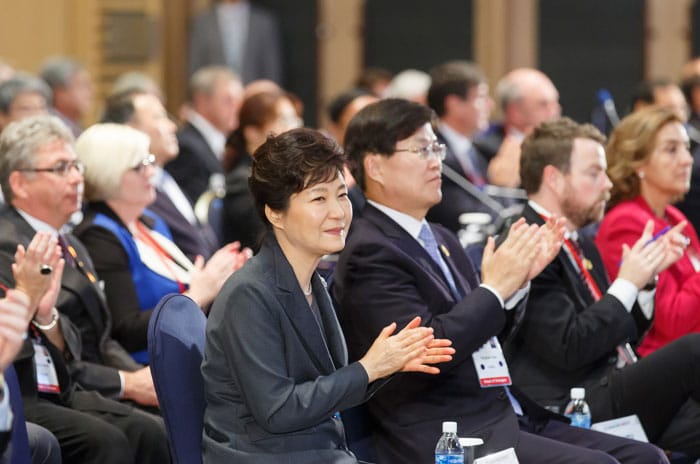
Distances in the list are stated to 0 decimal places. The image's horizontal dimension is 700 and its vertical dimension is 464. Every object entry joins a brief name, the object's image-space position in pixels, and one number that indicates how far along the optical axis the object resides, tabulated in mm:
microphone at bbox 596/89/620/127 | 16014
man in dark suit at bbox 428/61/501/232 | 13044
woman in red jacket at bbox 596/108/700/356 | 7960
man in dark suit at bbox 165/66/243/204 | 13810
